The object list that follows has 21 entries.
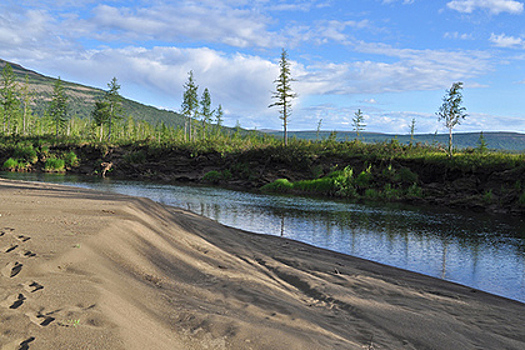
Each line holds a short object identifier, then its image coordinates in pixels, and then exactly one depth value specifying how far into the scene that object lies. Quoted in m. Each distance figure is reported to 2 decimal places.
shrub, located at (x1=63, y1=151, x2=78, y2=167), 46.94
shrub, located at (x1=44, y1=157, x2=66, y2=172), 44.50
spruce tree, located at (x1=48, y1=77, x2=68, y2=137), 71.12
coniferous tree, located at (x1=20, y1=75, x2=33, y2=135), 72.44
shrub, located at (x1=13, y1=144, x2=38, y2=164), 45.94
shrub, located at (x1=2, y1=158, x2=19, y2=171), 43.51
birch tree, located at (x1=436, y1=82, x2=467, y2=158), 28.80
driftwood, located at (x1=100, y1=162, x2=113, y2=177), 42.97
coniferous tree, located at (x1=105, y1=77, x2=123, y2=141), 70.50
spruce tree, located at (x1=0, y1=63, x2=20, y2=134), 70.32
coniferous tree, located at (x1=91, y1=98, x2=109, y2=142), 67.69
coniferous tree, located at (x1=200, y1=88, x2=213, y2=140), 76.28
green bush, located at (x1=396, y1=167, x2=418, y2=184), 28.34
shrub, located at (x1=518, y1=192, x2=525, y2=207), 21.48
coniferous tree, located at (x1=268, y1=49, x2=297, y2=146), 48.88
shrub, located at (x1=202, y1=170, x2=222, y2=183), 38.07
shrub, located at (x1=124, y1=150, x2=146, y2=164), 45.53
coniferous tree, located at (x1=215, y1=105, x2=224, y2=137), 85.54
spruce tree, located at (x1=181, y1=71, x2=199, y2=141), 68.75
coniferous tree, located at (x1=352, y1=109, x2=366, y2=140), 45.22
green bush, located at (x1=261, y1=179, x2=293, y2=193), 31.83
